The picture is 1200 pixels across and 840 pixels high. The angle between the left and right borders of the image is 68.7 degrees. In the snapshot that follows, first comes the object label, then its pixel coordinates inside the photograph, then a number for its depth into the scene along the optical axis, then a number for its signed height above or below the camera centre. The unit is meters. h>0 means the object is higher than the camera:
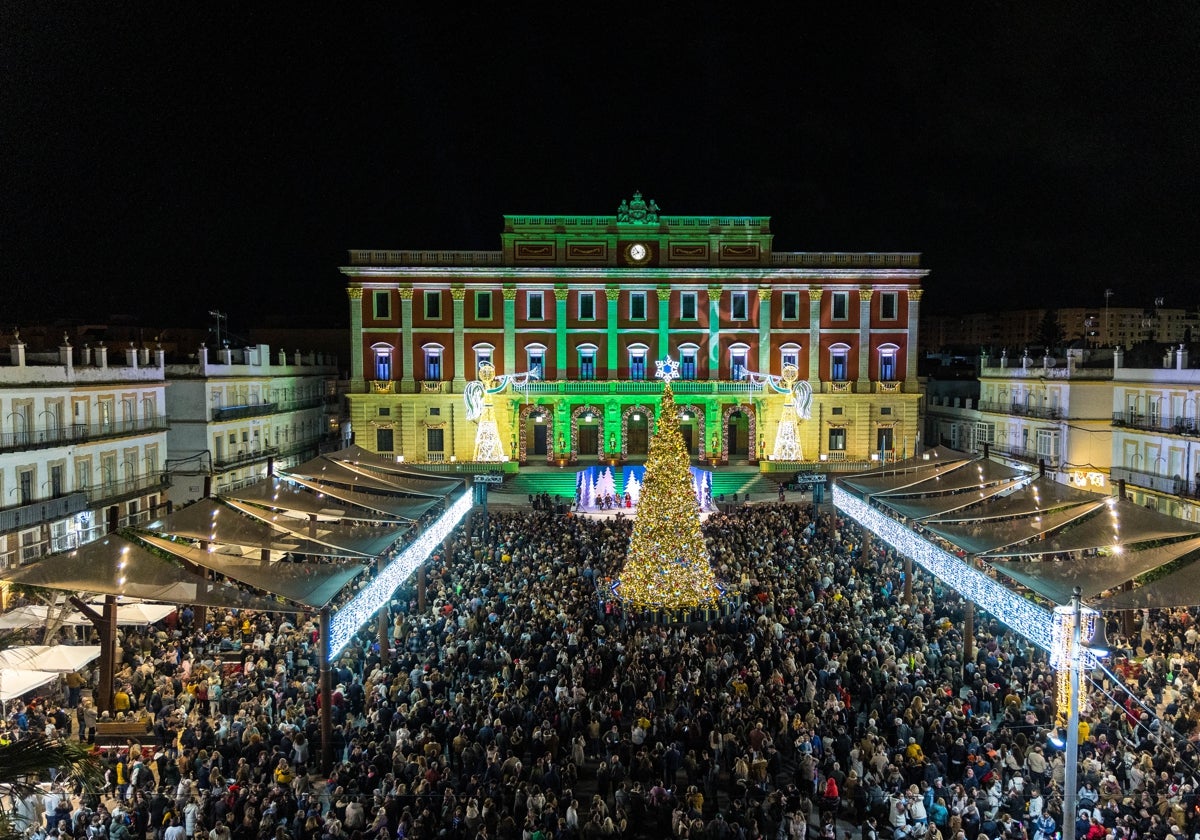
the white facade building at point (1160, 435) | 31.25 -2.49
